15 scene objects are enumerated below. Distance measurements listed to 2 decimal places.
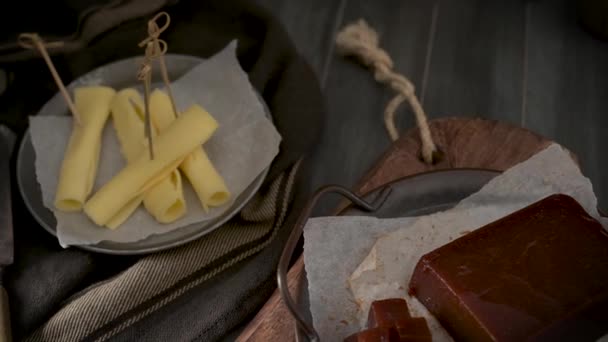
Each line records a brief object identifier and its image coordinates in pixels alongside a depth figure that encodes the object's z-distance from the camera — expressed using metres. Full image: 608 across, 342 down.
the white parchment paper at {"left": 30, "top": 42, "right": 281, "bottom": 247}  0.69
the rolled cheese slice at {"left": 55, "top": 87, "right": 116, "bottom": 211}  0.69
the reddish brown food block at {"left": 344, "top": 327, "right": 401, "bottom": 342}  0.47
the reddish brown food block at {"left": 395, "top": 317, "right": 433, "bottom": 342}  0.48
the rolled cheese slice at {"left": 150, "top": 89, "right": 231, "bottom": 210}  0.69
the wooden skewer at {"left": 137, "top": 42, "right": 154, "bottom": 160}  0.61
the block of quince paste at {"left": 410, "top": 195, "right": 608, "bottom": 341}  0.49
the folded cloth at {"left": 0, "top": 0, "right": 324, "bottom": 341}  0.65
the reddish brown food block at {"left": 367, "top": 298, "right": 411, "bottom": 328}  0.49
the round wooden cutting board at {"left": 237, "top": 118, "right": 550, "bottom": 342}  0.64
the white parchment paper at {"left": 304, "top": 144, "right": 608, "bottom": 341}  0.54
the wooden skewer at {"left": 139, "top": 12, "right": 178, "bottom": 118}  0.61
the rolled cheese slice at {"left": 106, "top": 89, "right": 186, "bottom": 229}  0.68
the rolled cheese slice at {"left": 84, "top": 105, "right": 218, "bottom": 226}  0.68
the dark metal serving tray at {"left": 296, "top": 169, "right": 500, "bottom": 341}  0.59
